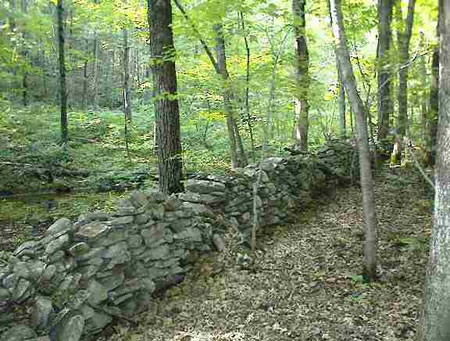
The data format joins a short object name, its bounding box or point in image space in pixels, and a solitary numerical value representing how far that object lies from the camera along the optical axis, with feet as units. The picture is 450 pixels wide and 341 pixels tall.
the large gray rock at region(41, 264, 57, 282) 11.67
